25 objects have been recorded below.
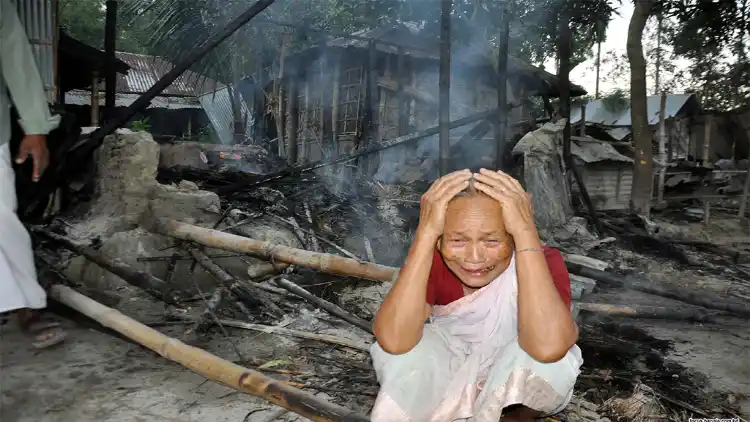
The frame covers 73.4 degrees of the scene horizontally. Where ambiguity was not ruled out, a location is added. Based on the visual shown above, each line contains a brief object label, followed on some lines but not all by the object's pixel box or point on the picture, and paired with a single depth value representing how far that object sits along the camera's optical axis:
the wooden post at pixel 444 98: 4.97
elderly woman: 1.71
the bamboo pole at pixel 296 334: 3.16
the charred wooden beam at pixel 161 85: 4.25
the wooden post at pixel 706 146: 15.37
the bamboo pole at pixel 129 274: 3.46
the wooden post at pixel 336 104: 13.11
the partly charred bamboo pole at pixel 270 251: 3.21
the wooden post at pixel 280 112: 14.40
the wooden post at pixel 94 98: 8.82
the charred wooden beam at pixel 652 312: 3.59
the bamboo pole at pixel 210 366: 1.99
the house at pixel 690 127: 19.95
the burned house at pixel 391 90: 11.57
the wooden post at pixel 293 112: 13.99
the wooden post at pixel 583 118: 12.75
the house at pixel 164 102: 19.59
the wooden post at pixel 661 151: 11.34
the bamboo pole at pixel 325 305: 3.26
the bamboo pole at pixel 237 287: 3.72
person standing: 2.59
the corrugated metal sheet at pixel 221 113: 20.12
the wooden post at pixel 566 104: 7.53
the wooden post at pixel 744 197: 10.00
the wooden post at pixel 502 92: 6.39
